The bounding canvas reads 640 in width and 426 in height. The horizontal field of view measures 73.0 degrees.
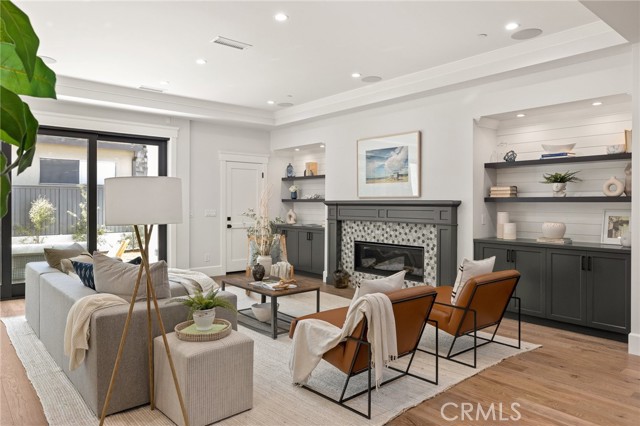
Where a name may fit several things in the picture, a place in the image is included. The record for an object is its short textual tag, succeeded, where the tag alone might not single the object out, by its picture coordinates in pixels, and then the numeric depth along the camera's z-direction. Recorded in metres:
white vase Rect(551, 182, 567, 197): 4.79
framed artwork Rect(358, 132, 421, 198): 5.93
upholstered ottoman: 2.47
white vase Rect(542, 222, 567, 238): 4.68
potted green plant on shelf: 4.77
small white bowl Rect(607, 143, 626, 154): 4.34
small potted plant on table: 2.71
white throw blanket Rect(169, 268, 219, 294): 3.34
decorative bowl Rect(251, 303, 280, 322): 4.54
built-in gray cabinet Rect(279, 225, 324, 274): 7.41
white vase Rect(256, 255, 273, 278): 5.46
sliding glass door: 5.89
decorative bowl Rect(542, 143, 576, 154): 4.82
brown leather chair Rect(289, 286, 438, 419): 2.70
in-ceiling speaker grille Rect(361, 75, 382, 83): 5.53
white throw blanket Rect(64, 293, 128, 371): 2.59
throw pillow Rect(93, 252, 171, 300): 2.93
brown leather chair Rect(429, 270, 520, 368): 3.41
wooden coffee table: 4.21
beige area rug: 2.61
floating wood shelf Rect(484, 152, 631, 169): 4.30
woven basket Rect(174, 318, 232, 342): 2.65
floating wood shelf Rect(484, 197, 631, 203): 4.29
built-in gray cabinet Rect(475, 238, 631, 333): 4.07
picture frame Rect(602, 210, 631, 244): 4.43
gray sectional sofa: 2.57
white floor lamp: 2.34
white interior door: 7.88
